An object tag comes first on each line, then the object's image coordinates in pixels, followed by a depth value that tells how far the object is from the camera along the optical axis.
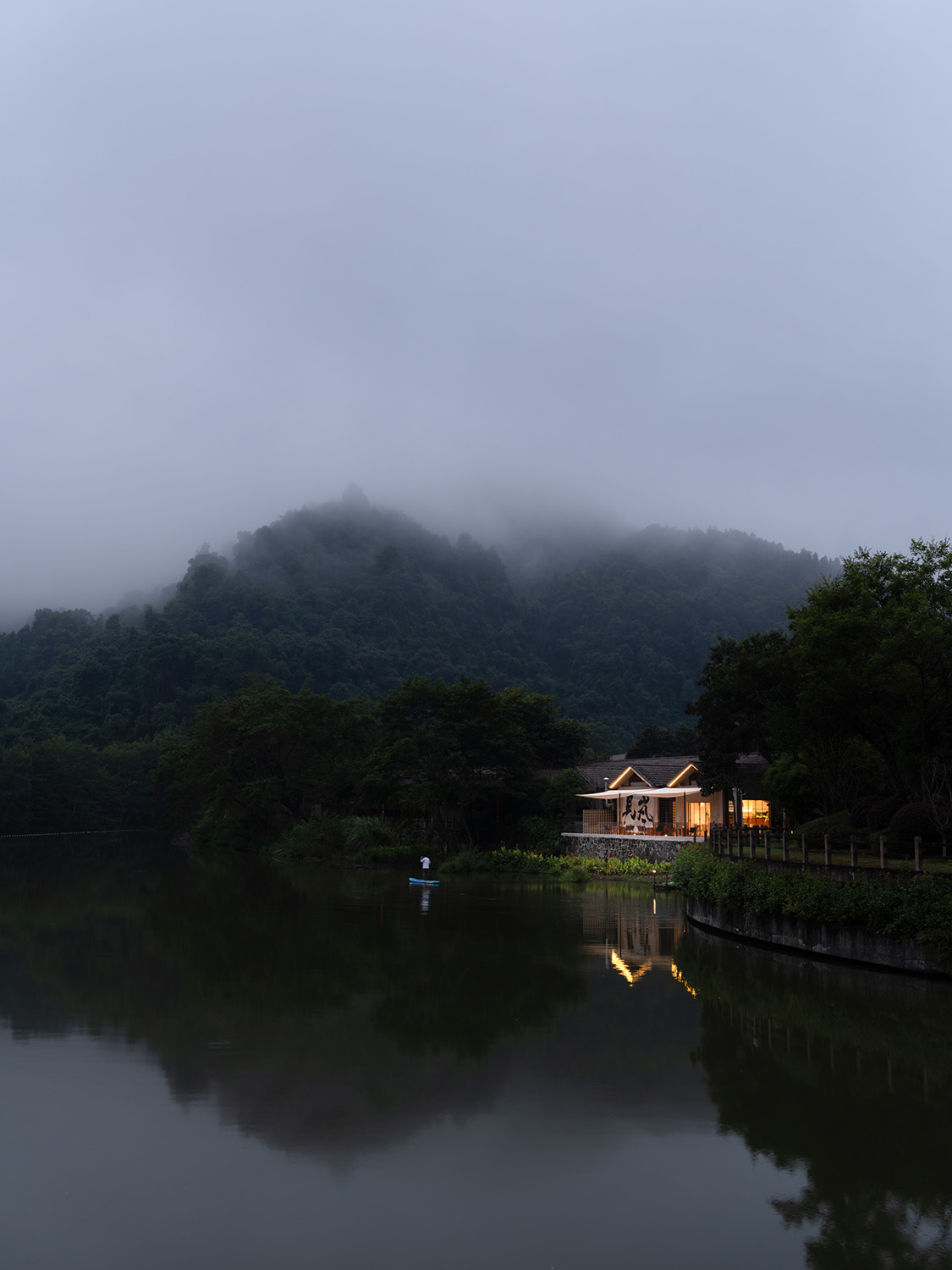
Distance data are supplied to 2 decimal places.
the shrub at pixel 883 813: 22.25
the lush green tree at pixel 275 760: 55.38
